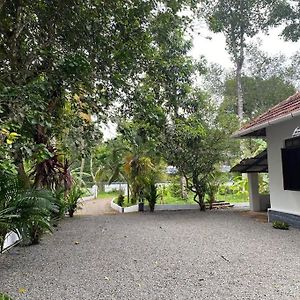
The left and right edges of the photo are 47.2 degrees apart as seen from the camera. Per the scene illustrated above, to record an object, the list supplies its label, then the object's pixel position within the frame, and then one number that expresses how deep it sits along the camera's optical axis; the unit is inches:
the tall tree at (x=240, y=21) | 860.6
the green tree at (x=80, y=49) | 238.2
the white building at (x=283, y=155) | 351.9
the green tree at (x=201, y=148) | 529.6
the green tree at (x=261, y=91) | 1016.9
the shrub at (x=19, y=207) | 205.2
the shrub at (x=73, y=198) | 526.3
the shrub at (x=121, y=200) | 679.9
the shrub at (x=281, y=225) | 362.0
